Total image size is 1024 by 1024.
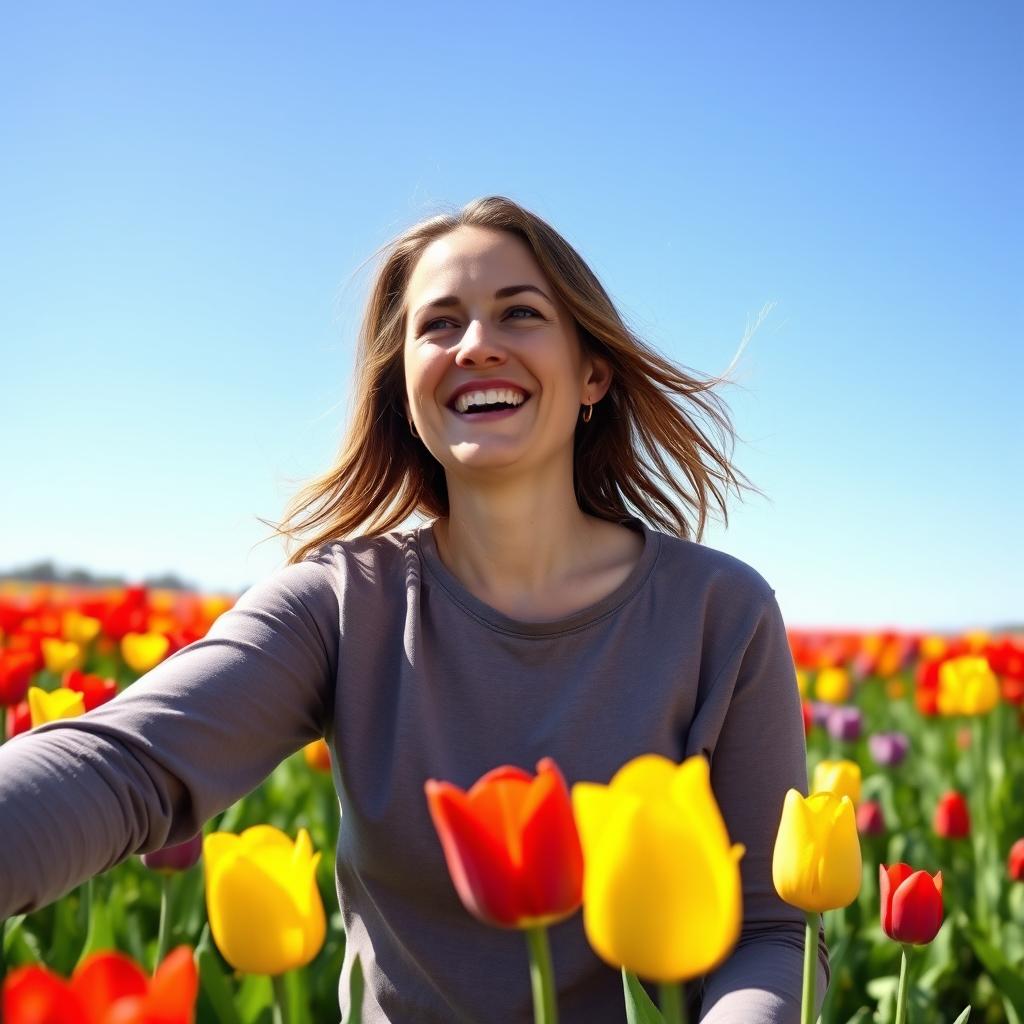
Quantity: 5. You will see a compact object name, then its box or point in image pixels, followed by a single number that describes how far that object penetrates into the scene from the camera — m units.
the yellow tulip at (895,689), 6.89
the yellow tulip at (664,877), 0.85
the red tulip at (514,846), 0.92
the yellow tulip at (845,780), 2.36
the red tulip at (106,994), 0.69
